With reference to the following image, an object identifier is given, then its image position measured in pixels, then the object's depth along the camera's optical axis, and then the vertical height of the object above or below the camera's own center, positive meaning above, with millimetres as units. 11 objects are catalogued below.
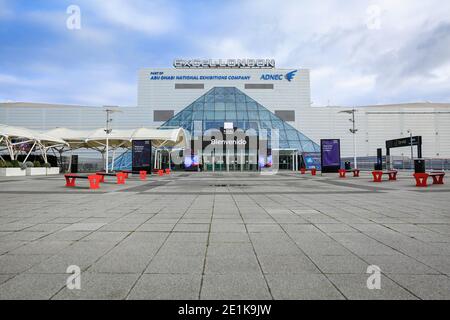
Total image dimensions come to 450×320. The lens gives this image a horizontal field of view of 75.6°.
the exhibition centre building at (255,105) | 60312 +10994
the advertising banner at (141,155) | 28781 +817
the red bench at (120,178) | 17898 -913
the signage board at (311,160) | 48500 +143
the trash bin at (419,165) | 16641 -335
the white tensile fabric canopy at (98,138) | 37344 +3539
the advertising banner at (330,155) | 26328 +521
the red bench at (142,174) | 24725 -973
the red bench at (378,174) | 18611 -945
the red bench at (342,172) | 23641 -1030
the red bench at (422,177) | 14950 -923
